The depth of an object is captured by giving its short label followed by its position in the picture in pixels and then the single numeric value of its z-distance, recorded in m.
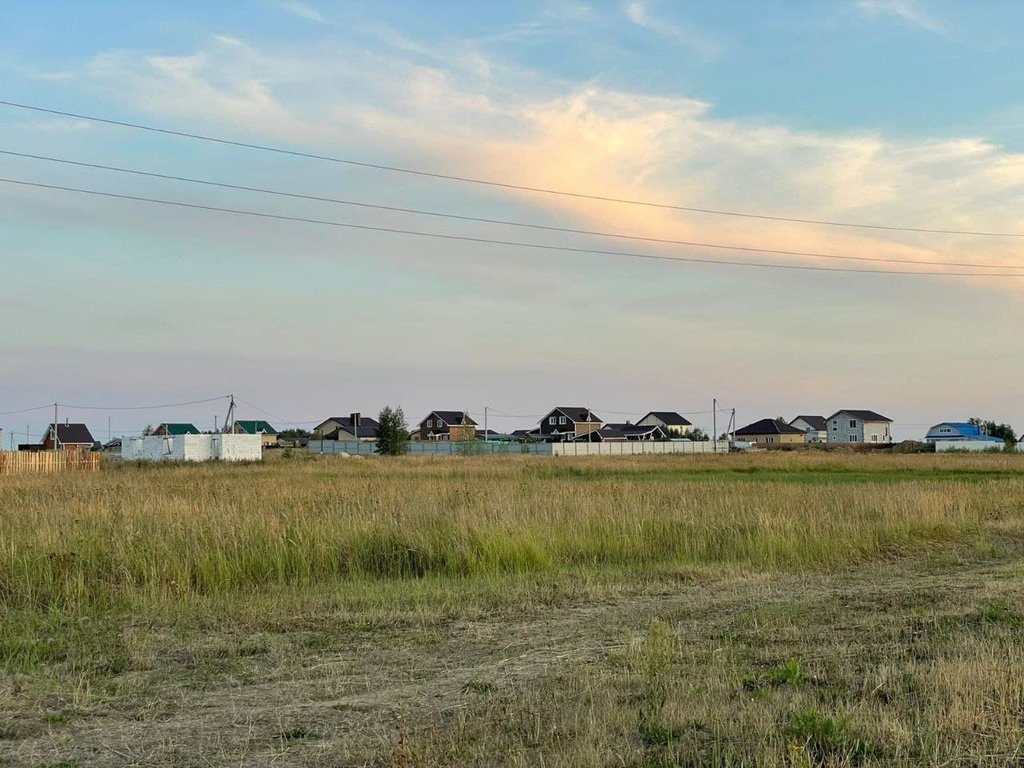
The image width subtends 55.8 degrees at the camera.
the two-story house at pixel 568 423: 149.38
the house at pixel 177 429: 124.06
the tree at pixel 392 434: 103.56
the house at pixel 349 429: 154.62
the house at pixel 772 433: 165.75
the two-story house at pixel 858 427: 163.62
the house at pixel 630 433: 150.02
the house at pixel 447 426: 154.62
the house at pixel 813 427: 175.07
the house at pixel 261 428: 148.46
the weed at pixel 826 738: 5.51
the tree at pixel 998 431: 142.75
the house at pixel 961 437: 109.00
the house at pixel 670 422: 167.12
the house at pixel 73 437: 120.81
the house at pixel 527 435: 154.02
